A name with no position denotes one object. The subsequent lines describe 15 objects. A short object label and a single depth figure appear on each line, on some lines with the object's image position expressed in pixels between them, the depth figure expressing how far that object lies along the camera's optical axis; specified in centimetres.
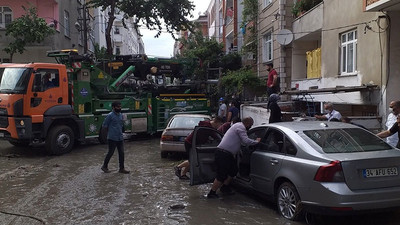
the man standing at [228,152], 688
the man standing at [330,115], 923
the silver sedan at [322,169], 494
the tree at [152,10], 2495
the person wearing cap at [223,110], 1602
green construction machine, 1179
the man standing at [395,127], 675
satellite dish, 1627
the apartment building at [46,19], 2139
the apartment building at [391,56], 996
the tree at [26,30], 1725
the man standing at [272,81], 1325
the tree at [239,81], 1997
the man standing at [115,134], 948
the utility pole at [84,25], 2431
